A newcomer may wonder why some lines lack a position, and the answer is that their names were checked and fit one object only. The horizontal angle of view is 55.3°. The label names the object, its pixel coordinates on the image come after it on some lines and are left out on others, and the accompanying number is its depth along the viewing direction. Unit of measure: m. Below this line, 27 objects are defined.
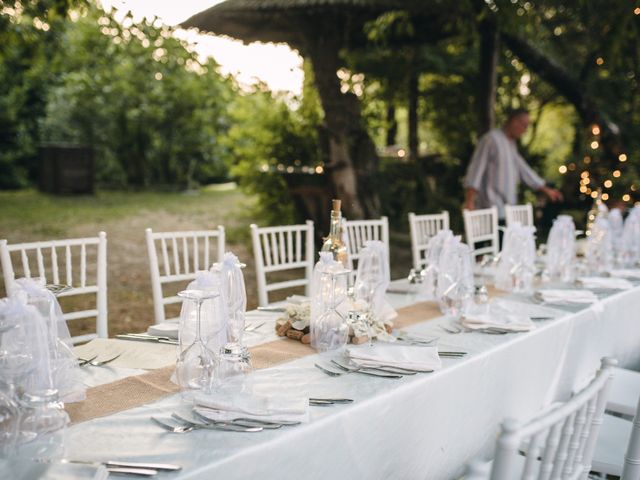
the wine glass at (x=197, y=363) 1.48
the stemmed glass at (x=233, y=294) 1.68
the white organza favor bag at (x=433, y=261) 2.39
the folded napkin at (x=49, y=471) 1.08
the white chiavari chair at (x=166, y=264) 2.49
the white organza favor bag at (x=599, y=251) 3.17
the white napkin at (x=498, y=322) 2.07
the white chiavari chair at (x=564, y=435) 0.91
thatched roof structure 5.48
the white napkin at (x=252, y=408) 1.33
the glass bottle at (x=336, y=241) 2.11
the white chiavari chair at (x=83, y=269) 2.13
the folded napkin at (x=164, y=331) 1.96
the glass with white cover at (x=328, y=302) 1.81
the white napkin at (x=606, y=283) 2.77
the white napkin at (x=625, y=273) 3.03
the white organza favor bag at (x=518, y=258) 2.71
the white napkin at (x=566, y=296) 2.49
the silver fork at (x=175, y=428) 1.29
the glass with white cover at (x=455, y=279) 2.27
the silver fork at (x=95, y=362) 1.69
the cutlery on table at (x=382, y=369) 1.64
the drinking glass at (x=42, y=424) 1.18
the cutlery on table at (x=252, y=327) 2.06
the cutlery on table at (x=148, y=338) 1.90
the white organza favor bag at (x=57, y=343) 1.30
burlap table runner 1.40
